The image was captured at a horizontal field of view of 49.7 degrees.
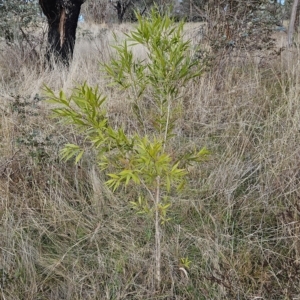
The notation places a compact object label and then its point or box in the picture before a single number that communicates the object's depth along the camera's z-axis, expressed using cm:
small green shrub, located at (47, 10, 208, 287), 110
